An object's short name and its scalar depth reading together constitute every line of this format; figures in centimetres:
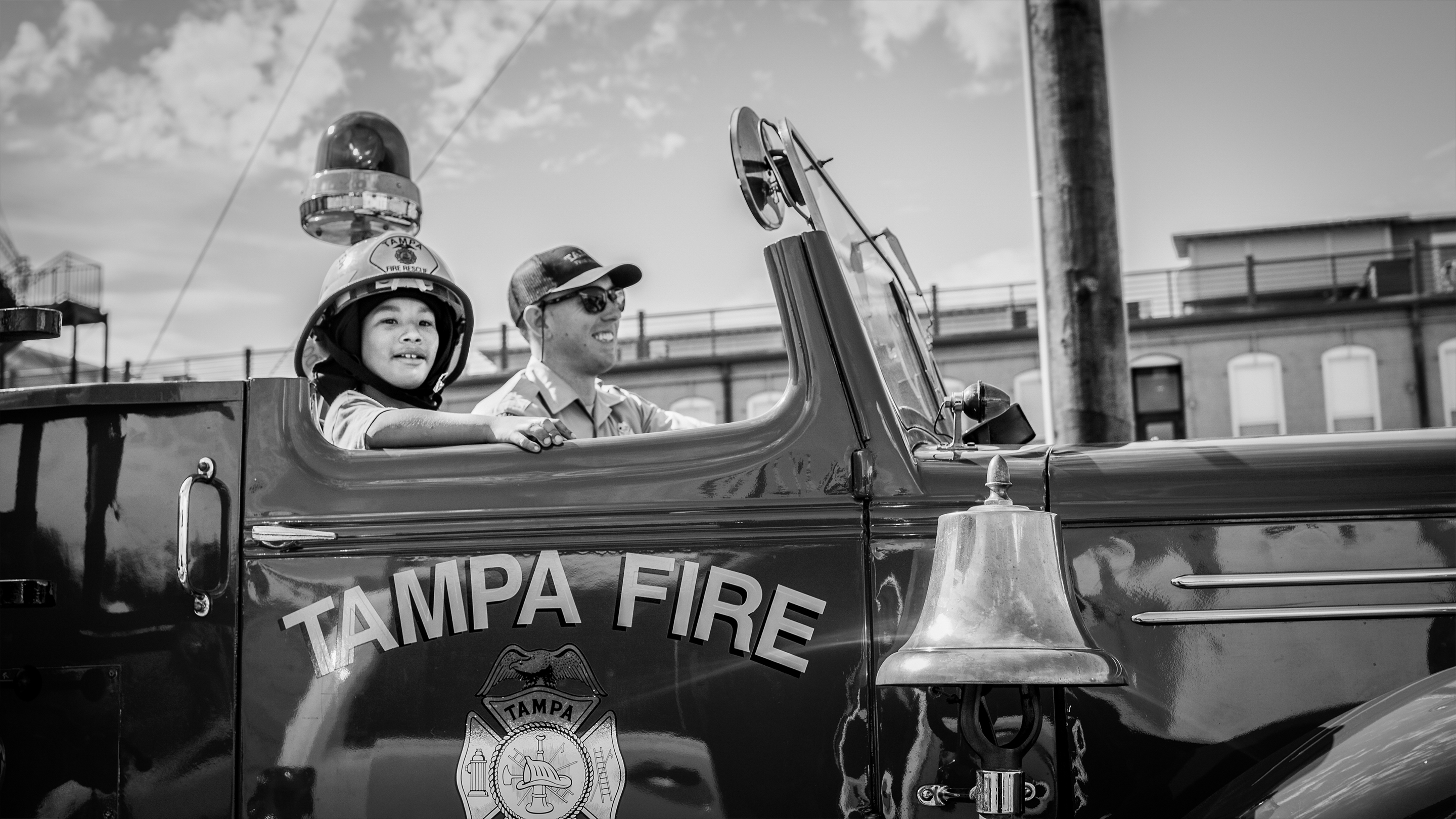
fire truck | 219
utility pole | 475
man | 362
